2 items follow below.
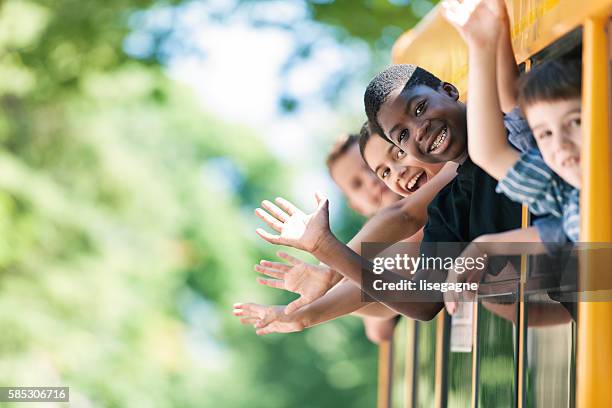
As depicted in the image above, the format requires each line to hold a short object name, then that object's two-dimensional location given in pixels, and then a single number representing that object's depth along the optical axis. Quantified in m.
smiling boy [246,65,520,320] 4.74
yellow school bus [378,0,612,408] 4.37
